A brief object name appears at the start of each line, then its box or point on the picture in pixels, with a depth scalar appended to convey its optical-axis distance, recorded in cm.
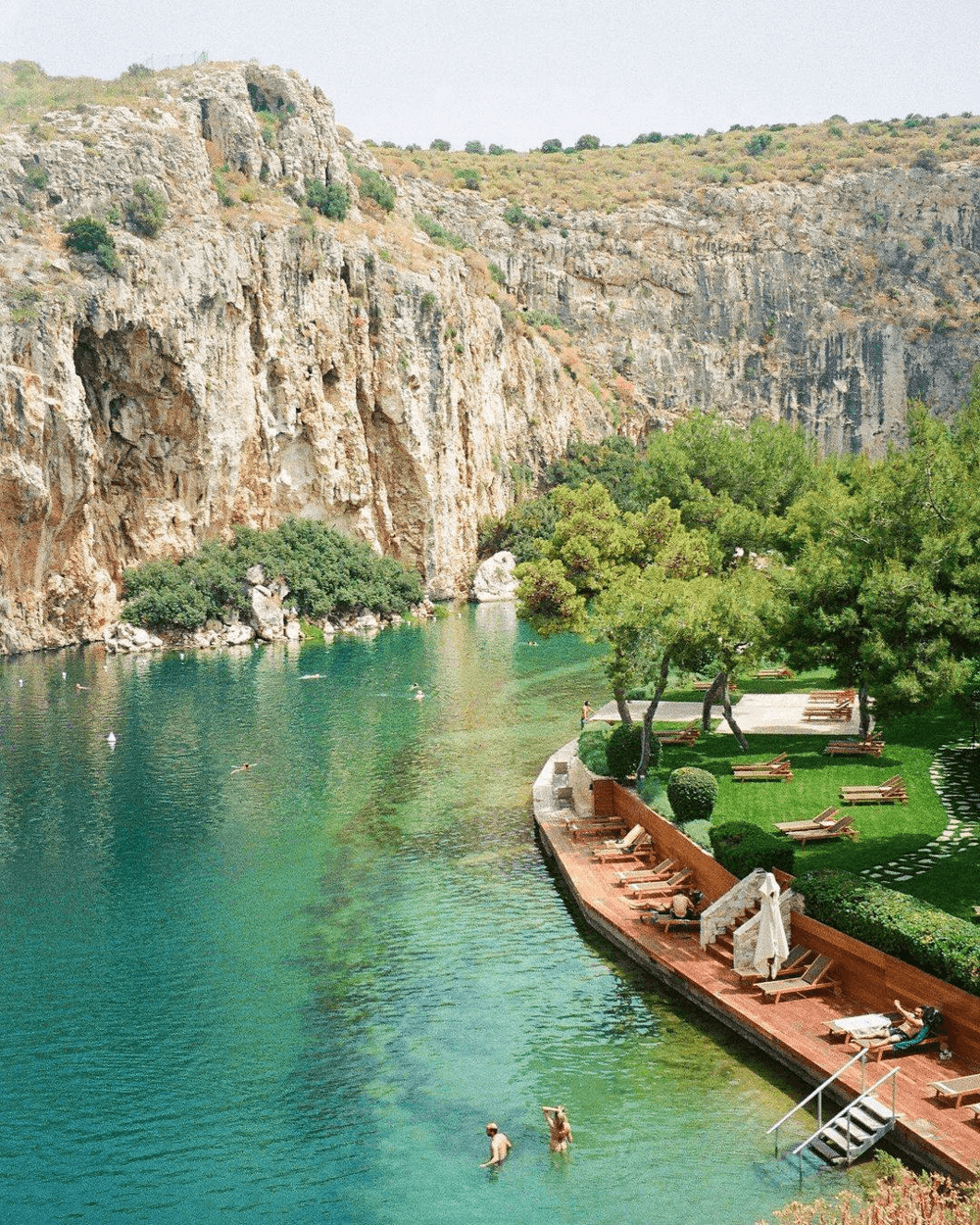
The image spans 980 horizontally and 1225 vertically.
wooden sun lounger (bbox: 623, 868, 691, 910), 2276
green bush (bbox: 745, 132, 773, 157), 13700
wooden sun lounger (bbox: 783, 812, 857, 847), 2302
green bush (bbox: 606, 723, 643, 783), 2900
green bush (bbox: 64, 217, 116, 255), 6706
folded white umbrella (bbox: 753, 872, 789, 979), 1833
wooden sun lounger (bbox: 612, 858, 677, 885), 2378
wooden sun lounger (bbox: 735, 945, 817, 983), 1850
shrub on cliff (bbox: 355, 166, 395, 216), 9362
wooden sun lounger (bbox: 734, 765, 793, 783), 2816
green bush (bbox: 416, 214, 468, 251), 9962
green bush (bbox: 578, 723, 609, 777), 2989
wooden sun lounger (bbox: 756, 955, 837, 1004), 1792
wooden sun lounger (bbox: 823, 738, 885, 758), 2927
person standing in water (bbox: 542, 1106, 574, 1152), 1486
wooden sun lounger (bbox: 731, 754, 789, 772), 2869
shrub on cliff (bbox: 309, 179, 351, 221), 8525
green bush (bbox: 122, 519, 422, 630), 6975
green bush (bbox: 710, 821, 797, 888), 2012
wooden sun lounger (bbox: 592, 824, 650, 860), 2544
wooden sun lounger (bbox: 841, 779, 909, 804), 2519
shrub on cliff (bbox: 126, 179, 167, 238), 7069
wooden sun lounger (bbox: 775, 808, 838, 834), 2355
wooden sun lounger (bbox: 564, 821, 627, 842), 2727
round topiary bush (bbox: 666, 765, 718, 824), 2467
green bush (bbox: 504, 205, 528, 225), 11812
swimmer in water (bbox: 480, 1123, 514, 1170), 1459
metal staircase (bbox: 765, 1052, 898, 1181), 1392
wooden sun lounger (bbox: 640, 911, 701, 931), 2098
